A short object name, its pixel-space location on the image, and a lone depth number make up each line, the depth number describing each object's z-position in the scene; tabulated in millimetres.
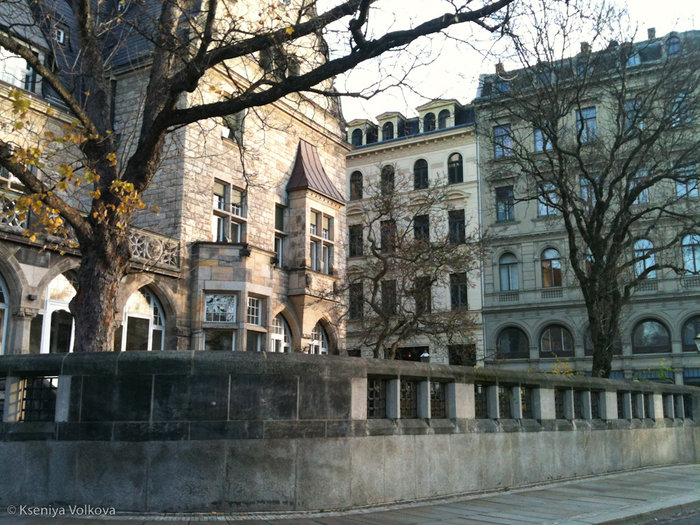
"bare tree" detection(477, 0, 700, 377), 18281
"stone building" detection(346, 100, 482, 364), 44125
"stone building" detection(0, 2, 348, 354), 18344
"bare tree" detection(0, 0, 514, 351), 9844
